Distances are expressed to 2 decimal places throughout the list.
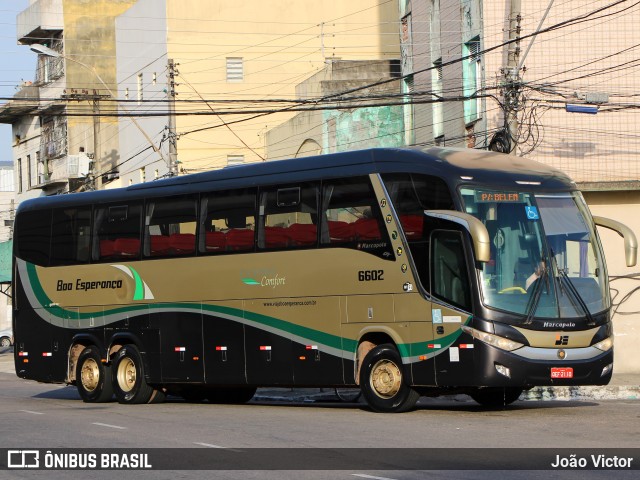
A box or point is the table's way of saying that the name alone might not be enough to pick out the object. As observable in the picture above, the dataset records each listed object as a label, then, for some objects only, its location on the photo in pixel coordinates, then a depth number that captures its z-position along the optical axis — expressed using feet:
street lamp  141.17
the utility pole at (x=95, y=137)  157.03
